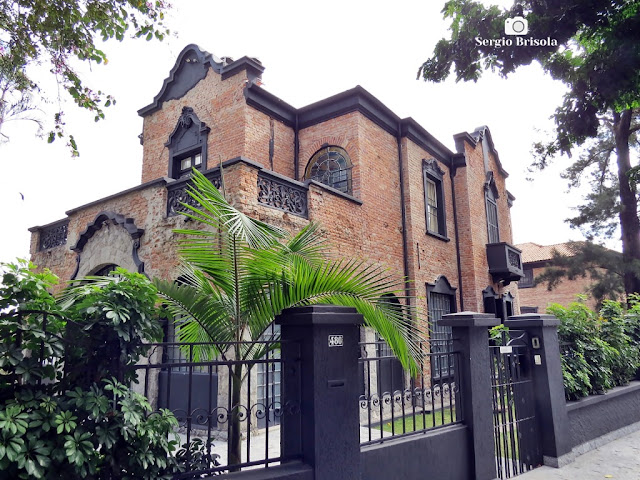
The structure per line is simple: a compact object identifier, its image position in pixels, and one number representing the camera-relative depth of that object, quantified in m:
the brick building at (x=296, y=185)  8.46
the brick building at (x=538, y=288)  28.53
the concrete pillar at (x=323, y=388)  3.56
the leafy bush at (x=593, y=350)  6.88
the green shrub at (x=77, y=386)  2.37
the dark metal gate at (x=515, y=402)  5.57
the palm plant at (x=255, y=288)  3.81
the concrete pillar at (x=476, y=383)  5.06
